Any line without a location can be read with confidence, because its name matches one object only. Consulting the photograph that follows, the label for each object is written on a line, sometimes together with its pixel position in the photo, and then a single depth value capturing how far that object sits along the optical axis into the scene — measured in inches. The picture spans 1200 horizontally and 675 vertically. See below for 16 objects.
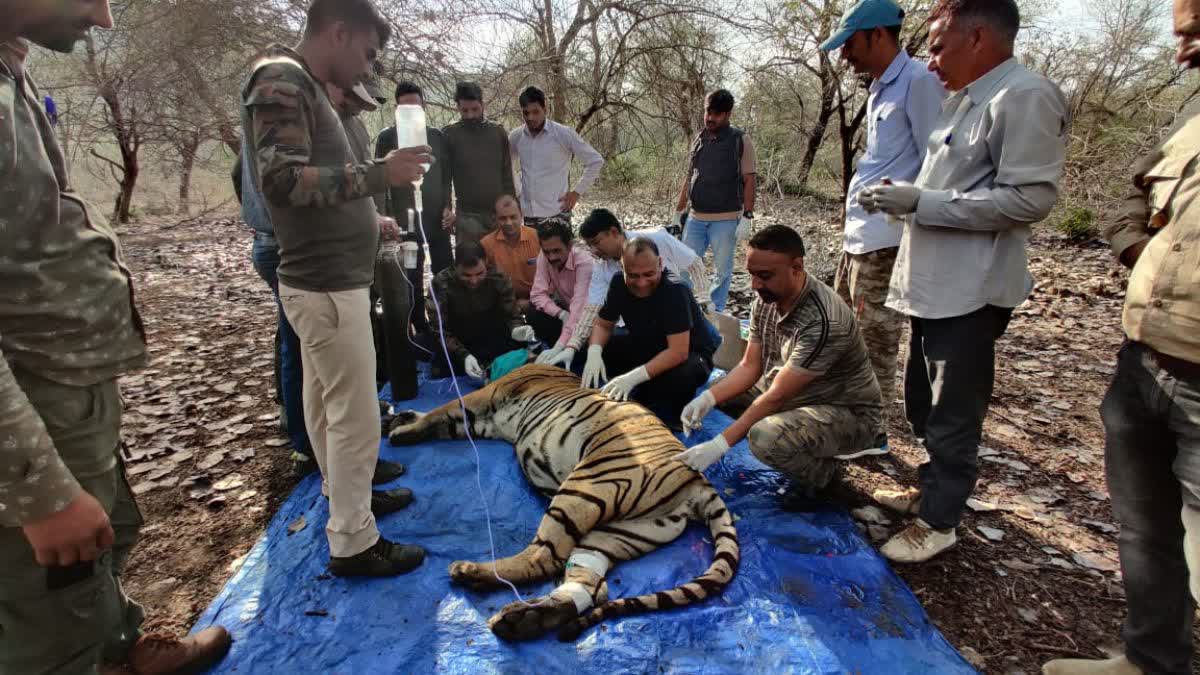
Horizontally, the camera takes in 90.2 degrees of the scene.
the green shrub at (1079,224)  319.0
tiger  85.4
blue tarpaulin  79.1
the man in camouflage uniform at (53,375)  43.2
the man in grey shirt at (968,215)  82.0
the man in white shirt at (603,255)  168.1
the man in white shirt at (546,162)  223.5
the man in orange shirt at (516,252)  200.7
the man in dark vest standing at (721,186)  212.2
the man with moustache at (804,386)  108.0
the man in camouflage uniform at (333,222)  75.5
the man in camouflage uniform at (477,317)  185.3
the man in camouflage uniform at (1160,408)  61.1
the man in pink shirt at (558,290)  173.9
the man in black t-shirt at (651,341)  140.1
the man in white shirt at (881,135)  119.5
